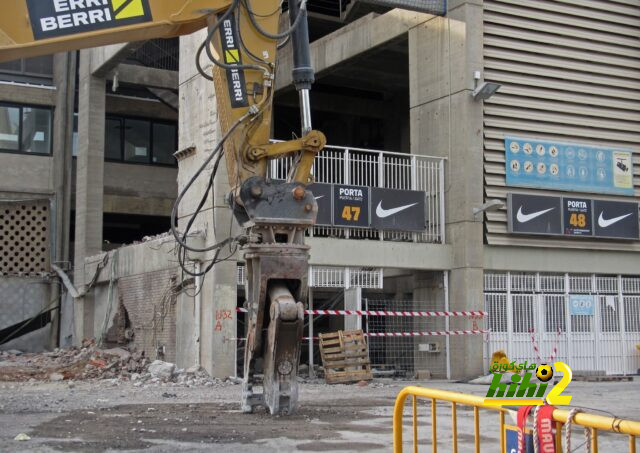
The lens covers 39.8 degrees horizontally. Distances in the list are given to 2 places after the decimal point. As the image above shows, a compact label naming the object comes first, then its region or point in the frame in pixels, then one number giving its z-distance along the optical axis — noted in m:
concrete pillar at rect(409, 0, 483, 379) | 19.78
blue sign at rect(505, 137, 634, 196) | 20.61
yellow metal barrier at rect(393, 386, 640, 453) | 3.62
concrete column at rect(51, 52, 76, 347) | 28.14
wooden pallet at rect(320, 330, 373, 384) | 18.27
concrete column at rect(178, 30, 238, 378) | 18.14
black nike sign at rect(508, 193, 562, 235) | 20.38
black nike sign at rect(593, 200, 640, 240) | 21.53
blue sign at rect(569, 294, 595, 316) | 21.00
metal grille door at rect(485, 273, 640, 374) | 20.19
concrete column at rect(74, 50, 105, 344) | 25.64
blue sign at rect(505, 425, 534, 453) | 4.07
